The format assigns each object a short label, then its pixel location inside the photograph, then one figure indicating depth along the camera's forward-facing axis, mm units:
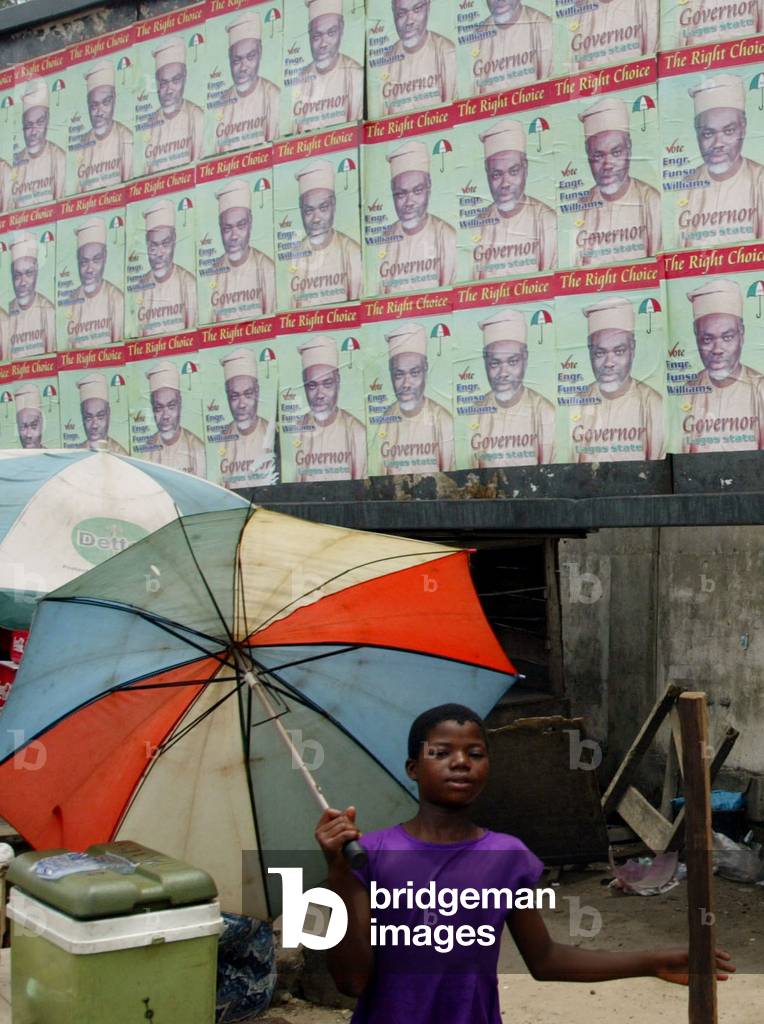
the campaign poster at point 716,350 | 6398
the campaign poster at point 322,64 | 8117
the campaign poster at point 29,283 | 10094
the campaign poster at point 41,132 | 9922
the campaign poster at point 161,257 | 9156
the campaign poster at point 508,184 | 7203
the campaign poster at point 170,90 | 9016
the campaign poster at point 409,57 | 7672
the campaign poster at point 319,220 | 8148
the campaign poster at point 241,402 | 8633
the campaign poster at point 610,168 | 6781
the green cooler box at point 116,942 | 3951
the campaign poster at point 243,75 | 8586
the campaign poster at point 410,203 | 7676
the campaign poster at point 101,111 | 9477
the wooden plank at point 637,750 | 8594
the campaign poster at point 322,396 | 8148
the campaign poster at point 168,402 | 9102
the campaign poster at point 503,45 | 7203
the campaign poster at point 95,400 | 9609
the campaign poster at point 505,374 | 7203
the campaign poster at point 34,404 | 10102
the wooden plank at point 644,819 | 8234
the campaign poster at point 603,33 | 6781
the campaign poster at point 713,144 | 6391
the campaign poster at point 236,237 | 8648
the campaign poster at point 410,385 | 7691
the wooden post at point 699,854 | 3711
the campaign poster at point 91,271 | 9648
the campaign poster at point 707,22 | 6410
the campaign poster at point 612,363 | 6734
